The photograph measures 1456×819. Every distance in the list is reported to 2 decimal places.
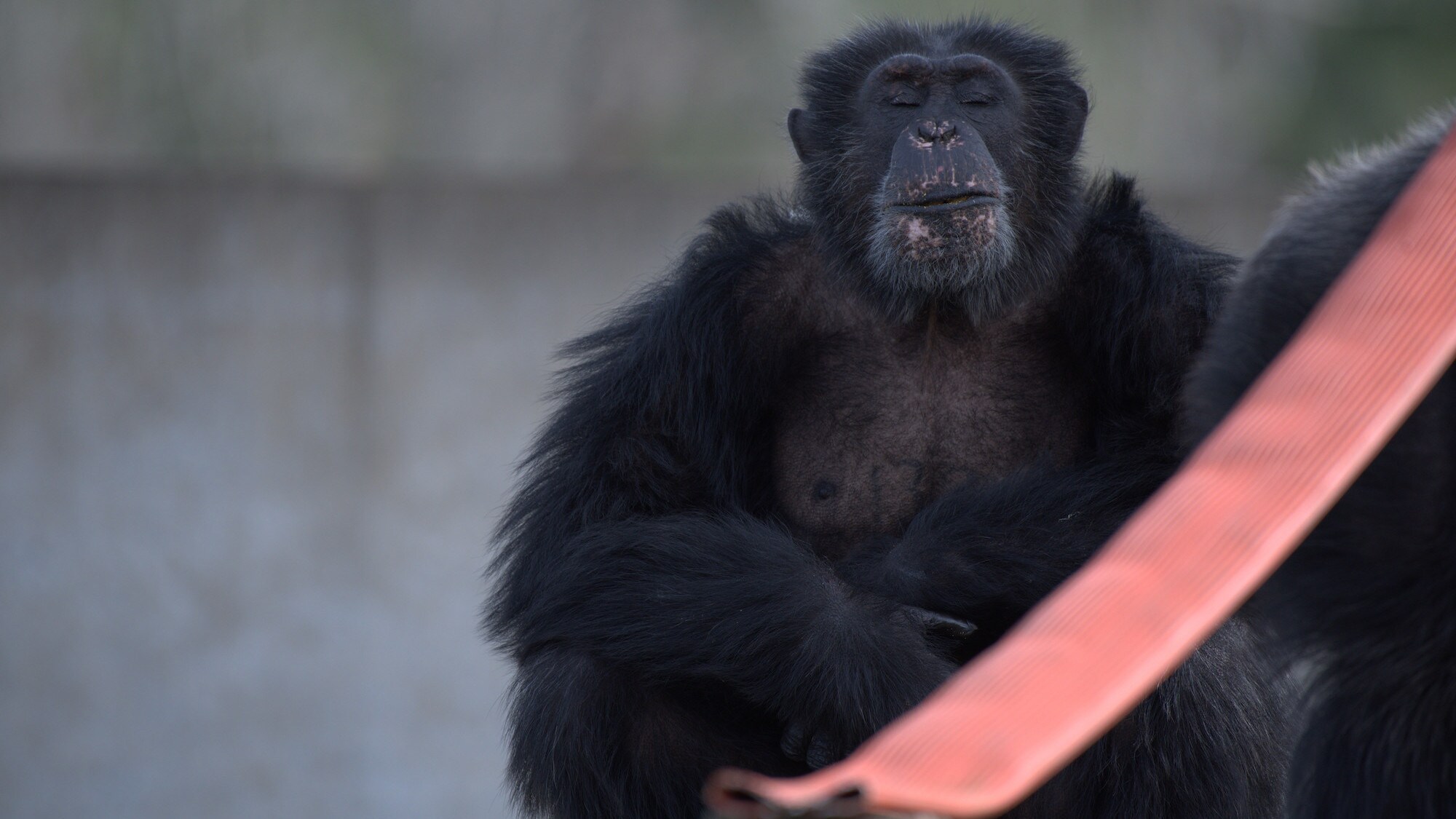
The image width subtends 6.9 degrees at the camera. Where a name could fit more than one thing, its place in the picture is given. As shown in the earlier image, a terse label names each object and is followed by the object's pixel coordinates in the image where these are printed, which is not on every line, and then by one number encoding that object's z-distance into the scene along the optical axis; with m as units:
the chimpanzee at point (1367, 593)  8.66
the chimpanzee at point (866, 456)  9.01
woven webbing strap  6.50
